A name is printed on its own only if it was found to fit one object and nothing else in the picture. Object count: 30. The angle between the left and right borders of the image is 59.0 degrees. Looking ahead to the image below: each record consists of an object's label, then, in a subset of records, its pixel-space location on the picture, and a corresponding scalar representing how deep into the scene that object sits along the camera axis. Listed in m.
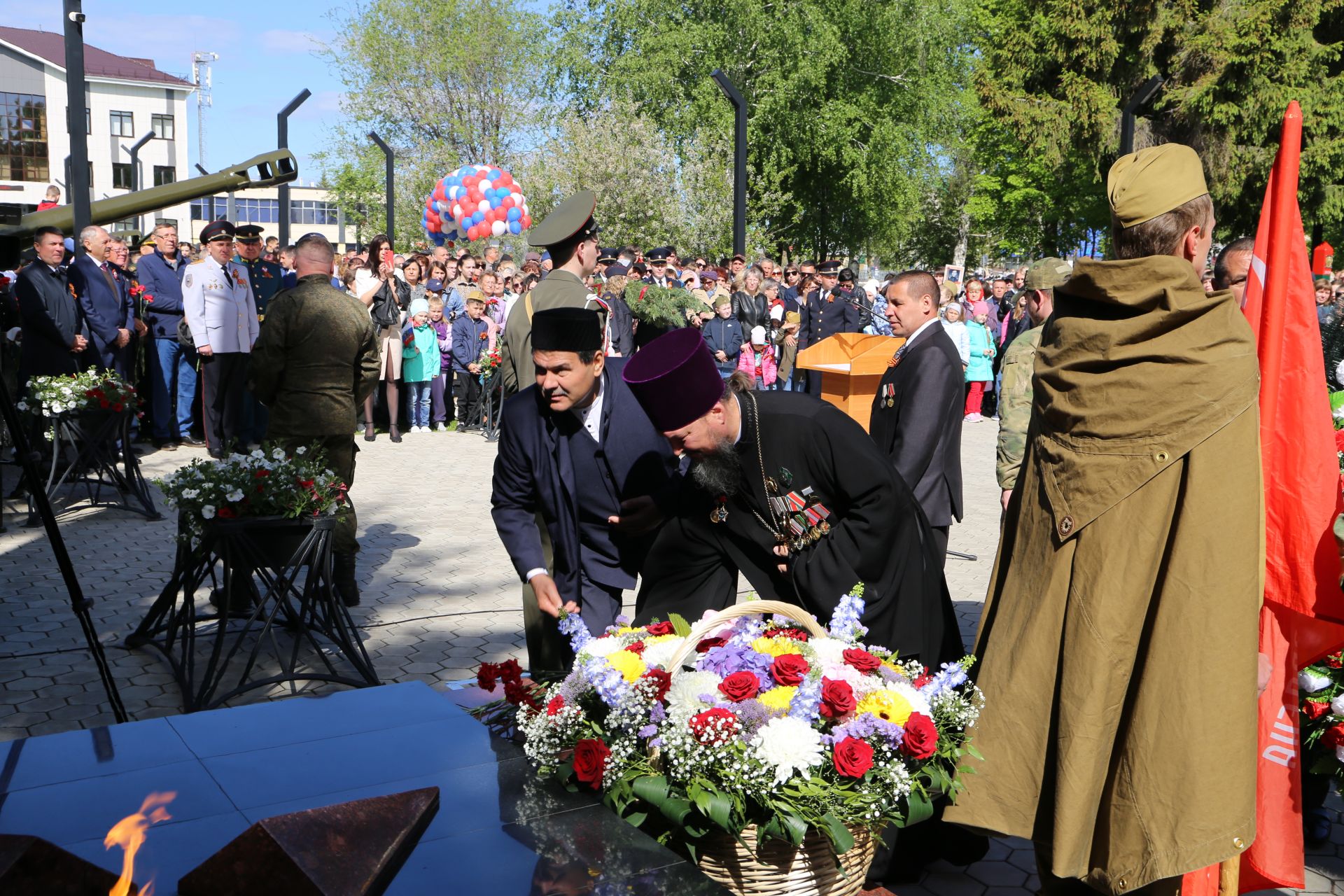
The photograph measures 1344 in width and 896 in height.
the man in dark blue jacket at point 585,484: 4.17
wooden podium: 7.93
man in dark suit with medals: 5.65
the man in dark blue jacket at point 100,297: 11.49
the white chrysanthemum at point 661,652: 2.84
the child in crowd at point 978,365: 17.83
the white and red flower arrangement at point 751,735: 2.56
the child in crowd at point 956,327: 17.14
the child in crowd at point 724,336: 15.59
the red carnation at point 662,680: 2.72
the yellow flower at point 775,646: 2.96
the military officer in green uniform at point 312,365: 6.79
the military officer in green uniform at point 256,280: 12.88
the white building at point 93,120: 61.31
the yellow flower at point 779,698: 2.71
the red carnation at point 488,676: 3.17
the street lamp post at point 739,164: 16.12
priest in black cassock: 3.44
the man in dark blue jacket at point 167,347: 12.76
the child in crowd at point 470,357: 15.32
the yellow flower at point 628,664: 2.77
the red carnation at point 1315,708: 4.23
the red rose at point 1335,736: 4.11
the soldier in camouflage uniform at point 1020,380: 6.51
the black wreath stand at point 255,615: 5.55
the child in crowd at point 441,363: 15.34
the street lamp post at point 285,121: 19.69
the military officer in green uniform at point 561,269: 5.68
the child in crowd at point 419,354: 14.66
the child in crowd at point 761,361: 17.23
